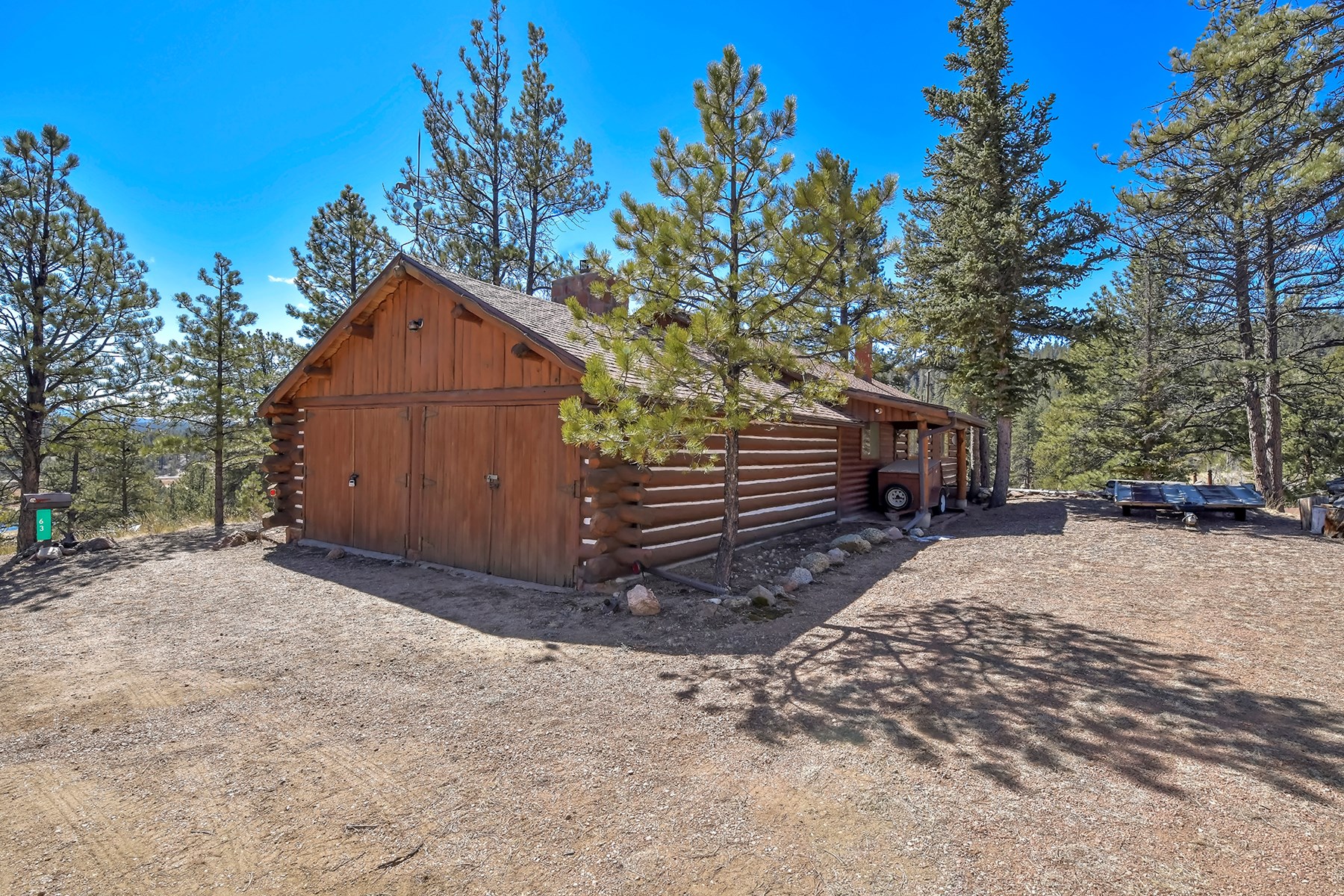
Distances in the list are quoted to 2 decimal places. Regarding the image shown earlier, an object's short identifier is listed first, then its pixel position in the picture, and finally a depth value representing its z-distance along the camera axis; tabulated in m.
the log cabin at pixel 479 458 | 7.25
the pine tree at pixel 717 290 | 5.70
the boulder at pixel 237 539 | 10.93
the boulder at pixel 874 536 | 10.21
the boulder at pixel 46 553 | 9.55
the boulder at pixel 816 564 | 8.06
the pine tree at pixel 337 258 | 17.80
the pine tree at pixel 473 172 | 16.45
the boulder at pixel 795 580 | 7.11
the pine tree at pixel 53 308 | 11.65
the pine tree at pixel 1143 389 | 15.75
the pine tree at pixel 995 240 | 14.62
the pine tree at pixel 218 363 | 14.98
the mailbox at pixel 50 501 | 9.80
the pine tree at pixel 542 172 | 16.75
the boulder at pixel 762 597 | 6.44
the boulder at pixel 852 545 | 9.48
